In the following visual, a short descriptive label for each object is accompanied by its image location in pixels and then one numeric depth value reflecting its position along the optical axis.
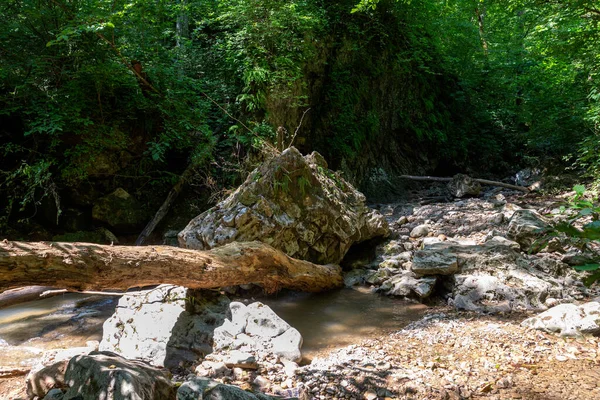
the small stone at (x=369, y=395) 2.65
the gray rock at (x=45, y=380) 2.73
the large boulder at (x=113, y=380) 2.19
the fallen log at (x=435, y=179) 10.80
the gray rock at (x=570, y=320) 3.31
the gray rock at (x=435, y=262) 5.09
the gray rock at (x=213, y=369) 3.17
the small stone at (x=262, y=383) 2.94
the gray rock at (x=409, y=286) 4.98
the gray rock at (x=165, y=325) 3.57
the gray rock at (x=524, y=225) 5.52
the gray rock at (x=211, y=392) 2.28
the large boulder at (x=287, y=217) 5.38
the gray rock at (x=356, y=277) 5.91
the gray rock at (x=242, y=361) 3.24
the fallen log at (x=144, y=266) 2.87
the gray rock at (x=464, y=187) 11.15
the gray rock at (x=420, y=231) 7.18
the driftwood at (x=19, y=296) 4.41
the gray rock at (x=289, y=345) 3.48
